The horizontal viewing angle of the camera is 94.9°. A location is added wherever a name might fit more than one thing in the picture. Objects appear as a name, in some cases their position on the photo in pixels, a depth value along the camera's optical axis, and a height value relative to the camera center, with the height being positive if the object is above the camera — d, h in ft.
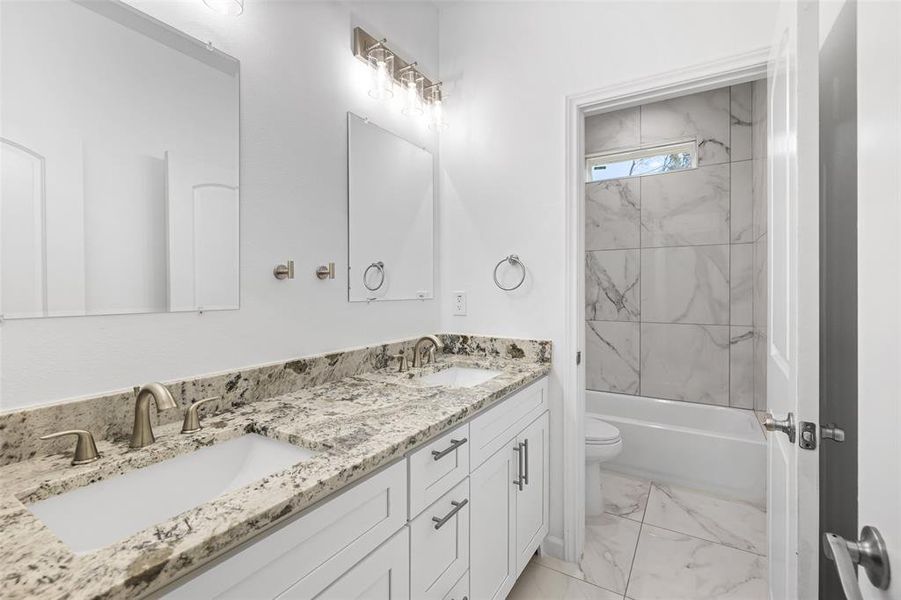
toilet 7.20 -2.78
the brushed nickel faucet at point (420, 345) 5.99 -0.68
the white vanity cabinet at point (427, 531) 2.32 -1.78
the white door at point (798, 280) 2.77 +0.11
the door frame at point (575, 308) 5.98 -0.16
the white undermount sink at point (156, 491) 2.48 -1.34
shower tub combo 7.67 -2.94
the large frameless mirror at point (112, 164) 2.87 +1.09
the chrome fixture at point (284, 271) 4.53 +0.31
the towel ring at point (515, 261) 6.47 +0.57
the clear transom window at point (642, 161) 9.72 +3.35
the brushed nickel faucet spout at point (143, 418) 3.01 -0.89
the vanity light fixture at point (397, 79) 5.65 +3.33
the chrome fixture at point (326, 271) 5.06 +0.34
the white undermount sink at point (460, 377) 5.97 -1.17
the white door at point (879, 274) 1.49 +0.09
